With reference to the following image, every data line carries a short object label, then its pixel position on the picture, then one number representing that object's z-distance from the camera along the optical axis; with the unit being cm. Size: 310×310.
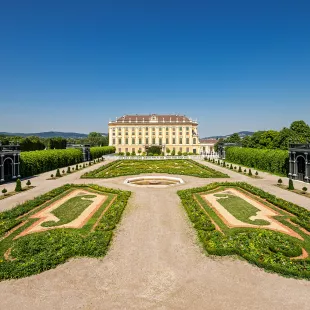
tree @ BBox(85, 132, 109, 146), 14398
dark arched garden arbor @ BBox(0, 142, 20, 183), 3423
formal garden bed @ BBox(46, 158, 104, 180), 3919
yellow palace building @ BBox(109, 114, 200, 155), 10644
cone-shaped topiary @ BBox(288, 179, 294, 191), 2834
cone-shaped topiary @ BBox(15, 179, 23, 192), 2805
